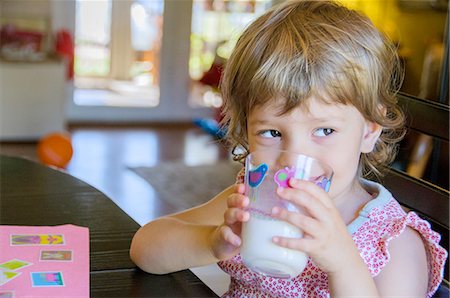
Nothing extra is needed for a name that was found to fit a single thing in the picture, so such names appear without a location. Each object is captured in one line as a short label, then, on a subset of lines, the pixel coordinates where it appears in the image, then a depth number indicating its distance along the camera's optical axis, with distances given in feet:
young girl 3.34
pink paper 3.23
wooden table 3.34
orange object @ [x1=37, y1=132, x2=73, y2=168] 14.14
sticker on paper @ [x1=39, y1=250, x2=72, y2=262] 3.47
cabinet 15.75
